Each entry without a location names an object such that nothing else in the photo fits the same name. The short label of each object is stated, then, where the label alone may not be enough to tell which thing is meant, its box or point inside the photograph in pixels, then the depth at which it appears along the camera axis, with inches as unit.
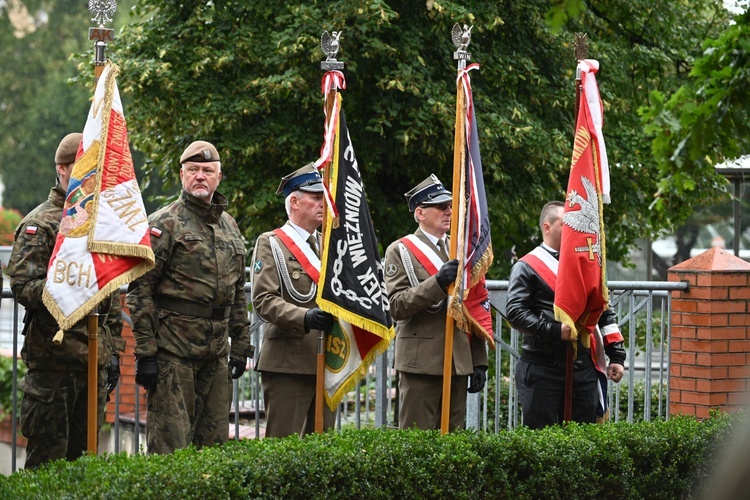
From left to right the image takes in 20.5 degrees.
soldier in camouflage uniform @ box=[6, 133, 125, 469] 455.8
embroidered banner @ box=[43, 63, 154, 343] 438.9
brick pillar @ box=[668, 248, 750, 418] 662.0
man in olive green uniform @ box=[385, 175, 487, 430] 524.6
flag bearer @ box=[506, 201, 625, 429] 533.7
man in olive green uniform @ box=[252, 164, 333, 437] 498.6
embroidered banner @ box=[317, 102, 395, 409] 483.1
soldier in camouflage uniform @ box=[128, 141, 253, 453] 467.6
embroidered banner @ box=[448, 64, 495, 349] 508.5
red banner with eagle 521.7
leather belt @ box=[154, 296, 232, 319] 478.4
